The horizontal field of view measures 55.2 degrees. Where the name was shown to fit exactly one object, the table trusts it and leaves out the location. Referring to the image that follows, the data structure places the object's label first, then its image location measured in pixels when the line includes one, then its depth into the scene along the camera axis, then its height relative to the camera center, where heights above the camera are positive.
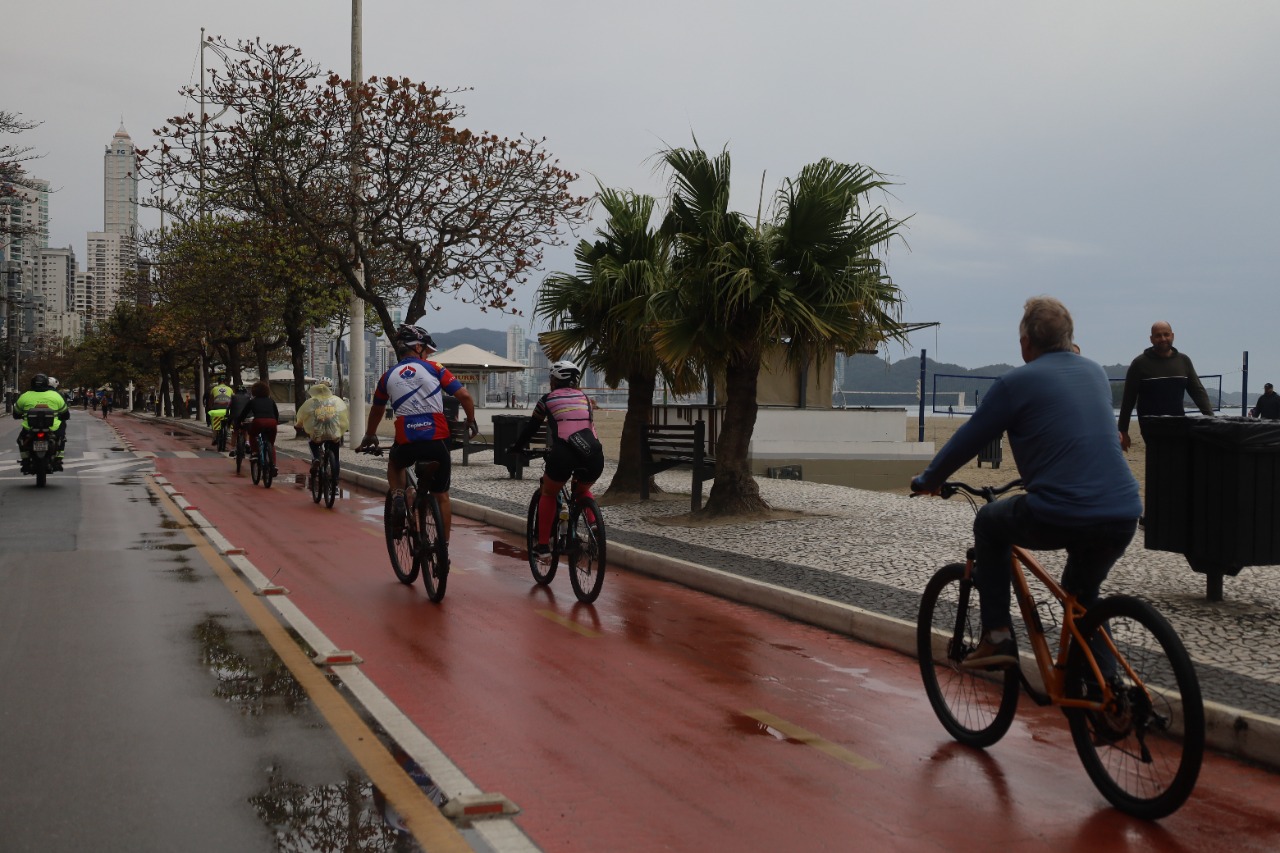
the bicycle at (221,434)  32.34 -1.19
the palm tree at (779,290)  13.20 +1.25
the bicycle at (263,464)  20.42 -1.24
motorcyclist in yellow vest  19.66 -0.30
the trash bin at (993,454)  29.25 -1.06
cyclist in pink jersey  9.33 -0.32
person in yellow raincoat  17.62 -0.40
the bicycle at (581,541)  9.07 -1.07
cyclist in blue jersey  9.55 -0.13
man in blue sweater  4.74 -0.22
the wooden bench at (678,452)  14.68 -0.63
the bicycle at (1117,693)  4.34 -1.06
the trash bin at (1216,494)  7.95 -0.51
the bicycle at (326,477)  17.20 -1.19
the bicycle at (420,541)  9.19 -1.15
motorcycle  19.67 -0.95
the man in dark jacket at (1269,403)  30.56 +0.38
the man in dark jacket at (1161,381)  11.48 +0.32
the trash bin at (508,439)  20.84 -0.73
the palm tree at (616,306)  16.08 +1.27
